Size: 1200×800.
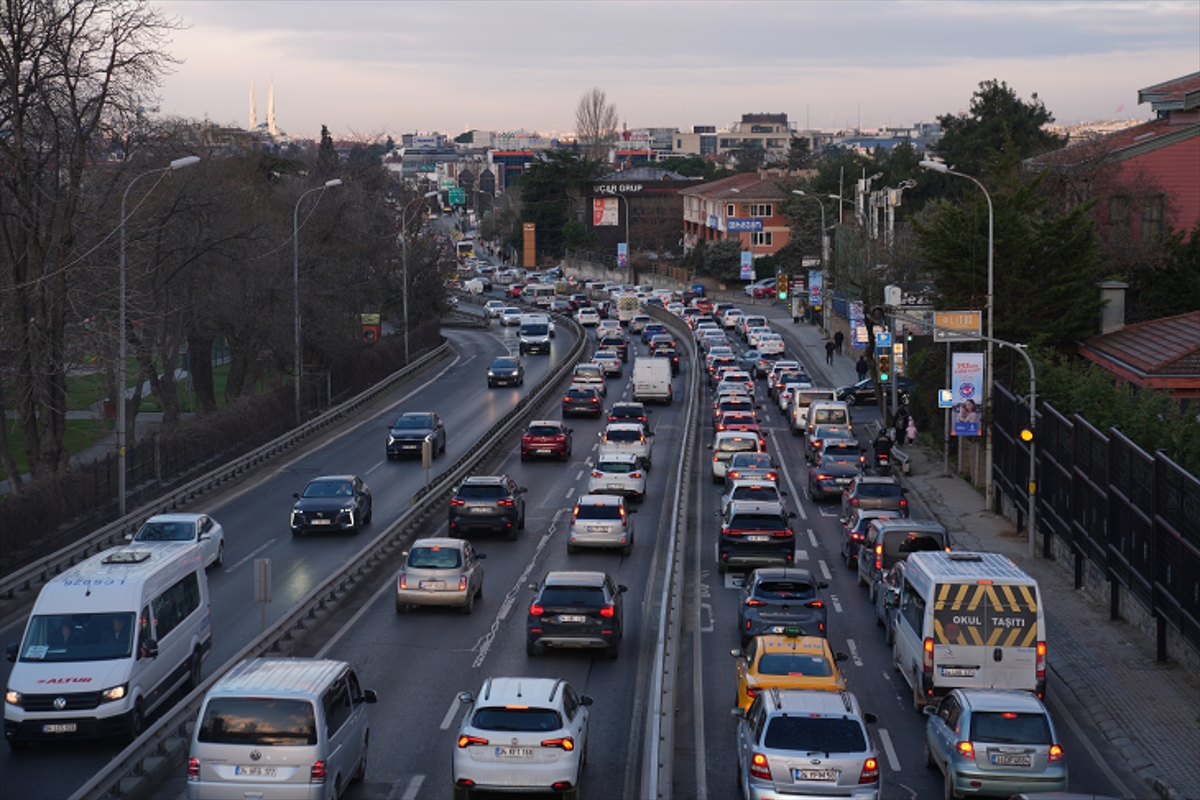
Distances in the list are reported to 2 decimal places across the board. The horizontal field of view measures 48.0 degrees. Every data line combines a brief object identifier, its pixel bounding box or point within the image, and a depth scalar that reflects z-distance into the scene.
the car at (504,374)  66.62
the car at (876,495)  34.34
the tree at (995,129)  96.75
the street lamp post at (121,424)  34.34
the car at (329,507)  33.94
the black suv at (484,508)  33.44
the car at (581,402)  56.78
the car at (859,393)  63.28
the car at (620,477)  38.50
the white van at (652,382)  61.69
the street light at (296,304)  50.53
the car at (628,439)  44.50
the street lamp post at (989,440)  38.03
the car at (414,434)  46.47
